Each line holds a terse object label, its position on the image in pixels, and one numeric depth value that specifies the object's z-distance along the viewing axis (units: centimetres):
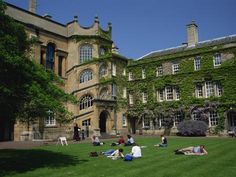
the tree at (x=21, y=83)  1158
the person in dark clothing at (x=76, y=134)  2896
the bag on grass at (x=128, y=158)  1423
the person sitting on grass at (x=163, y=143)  2043
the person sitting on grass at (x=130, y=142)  2246
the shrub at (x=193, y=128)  3253
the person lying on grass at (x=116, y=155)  1510
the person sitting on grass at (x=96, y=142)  2284
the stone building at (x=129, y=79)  3456
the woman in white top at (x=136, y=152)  1521
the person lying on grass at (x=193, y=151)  1575
